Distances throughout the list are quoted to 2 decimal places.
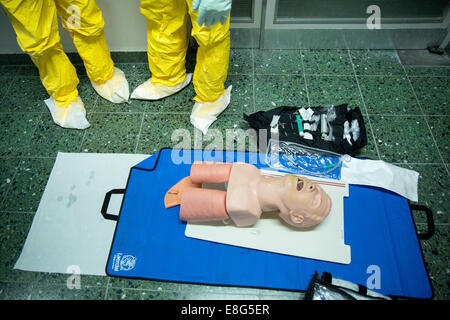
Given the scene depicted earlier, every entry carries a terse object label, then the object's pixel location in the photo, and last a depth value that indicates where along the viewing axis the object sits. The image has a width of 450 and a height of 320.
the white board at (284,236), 1.37
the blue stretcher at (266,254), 1.34
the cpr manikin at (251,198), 1.23
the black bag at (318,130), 1.65
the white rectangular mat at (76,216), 1.46
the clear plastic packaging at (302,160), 1.61
